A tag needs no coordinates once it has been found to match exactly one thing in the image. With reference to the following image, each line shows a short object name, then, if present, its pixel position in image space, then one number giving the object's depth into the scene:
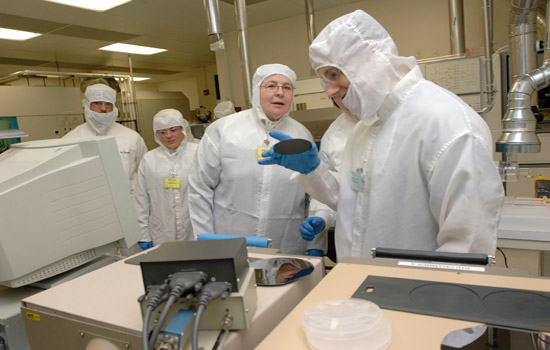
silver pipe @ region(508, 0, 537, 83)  2.63
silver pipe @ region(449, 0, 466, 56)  3.23
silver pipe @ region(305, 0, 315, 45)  3.85
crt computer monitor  0.90
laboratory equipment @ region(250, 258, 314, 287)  0.66
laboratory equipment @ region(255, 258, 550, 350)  0.45
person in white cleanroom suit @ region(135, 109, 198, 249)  2.53
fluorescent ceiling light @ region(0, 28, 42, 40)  3.99
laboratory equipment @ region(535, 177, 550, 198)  2.19
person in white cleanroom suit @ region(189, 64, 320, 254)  1.76
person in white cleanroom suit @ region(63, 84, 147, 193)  2.88
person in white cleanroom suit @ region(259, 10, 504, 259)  0.92
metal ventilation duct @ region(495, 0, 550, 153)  1.60
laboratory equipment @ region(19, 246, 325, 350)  0.53
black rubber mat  0.45
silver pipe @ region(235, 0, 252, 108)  2.26
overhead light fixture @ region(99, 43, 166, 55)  5.03
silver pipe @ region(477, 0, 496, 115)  2.78
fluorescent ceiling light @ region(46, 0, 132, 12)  3.30
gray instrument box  0.50
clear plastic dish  0.42
